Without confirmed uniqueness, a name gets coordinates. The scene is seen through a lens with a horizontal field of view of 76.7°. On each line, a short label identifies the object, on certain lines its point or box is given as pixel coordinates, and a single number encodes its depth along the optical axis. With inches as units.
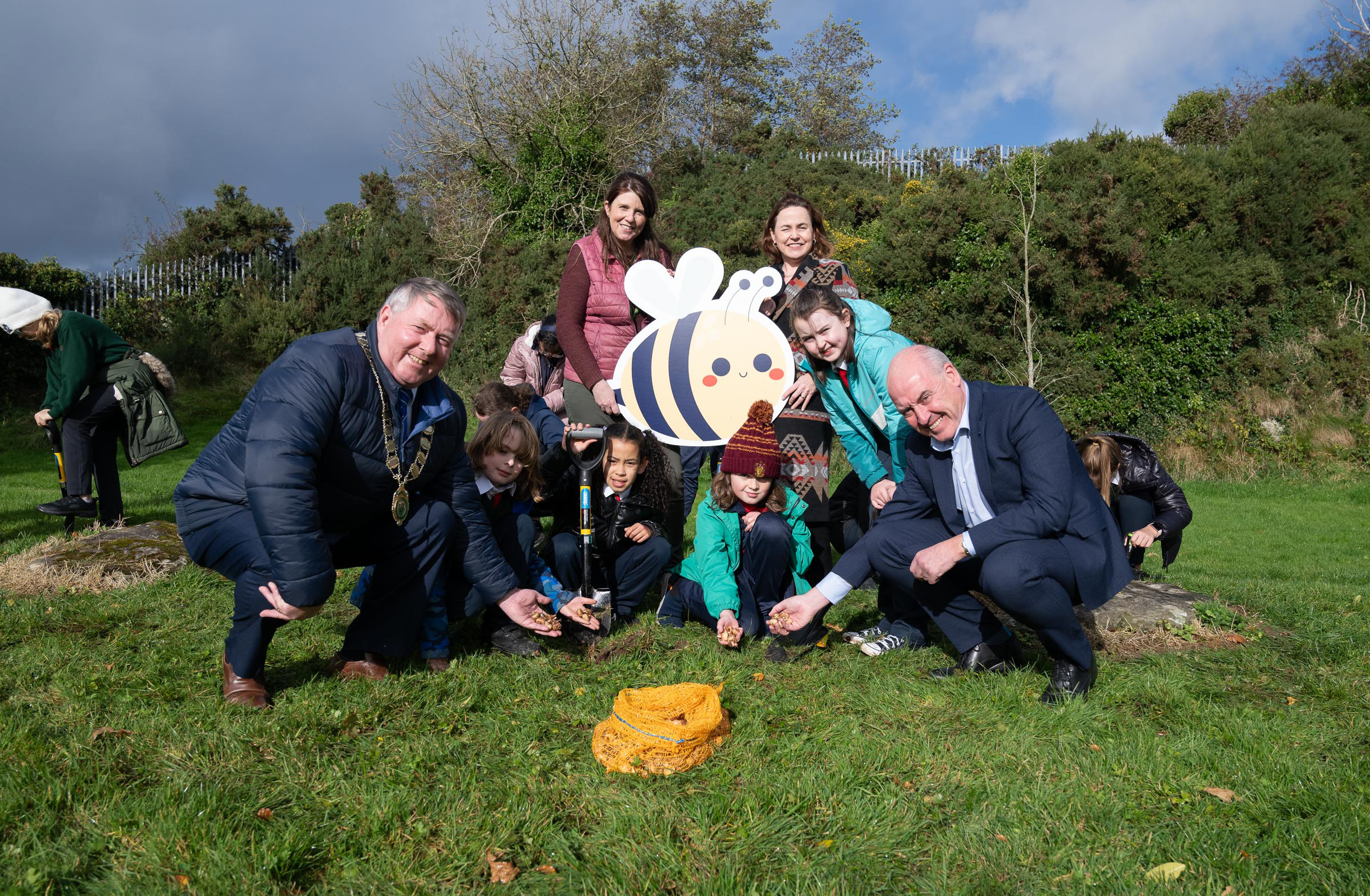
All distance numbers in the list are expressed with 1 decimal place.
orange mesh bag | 115.6
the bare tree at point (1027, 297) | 494.6
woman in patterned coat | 194.5
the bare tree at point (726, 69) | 1199.6
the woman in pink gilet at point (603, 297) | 207.9
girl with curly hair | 192.9
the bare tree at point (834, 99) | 1208.2
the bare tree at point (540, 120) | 736.3
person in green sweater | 248.5
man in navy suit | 138.3
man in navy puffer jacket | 121.9
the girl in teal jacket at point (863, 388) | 178.4
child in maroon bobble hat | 175.8
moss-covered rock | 217.0
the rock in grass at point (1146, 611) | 186.7
